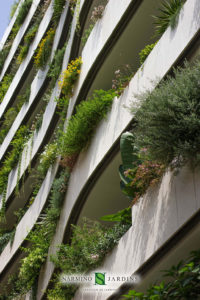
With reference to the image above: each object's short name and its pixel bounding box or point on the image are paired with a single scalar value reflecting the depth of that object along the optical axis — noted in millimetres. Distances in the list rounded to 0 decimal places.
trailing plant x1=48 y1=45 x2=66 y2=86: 14203
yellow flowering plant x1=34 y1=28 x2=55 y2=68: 16141
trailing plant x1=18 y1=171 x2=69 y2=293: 11117
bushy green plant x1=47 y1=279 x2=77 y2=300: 8883
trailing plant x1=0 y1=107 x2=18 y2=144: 19188
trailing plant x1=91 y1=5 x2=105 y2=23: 11734
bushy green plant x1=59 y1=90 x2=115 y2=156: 10070
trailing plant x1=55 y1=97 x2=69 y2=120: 12281
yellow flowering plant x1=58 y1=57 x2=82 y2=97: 12047
